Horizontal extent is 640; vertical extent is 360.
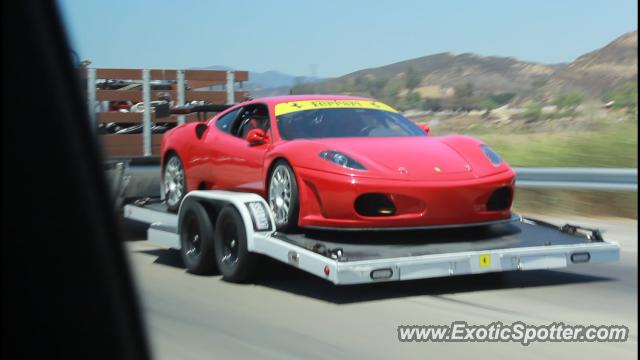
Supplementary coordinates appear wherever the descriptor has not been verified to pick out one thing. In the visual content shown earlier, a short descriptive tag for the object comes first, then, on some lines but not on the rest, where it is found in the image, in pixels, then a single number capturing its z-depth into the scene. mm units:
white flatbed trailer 6383
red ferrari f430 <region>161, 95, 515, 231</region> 6930
